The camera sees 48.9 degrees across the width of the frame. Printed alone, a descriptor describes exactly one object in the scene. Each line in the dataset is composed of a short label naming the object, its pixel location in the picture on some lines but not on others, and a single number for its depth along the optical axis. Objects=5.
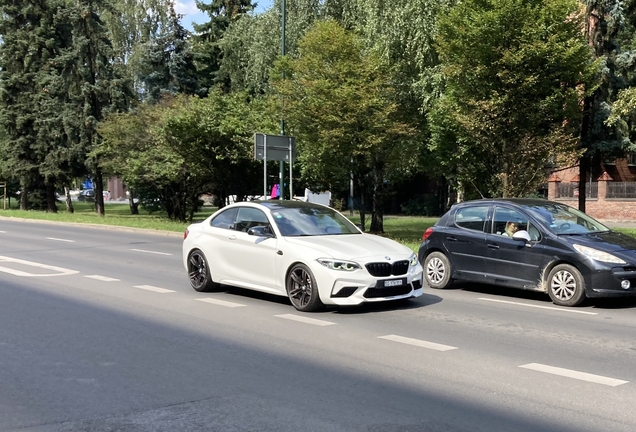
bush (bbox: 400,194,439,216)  45.38
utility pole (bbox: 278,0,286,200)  22.89
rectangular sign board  20.61
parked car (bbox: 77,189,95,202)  78.19
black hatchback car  9.95
